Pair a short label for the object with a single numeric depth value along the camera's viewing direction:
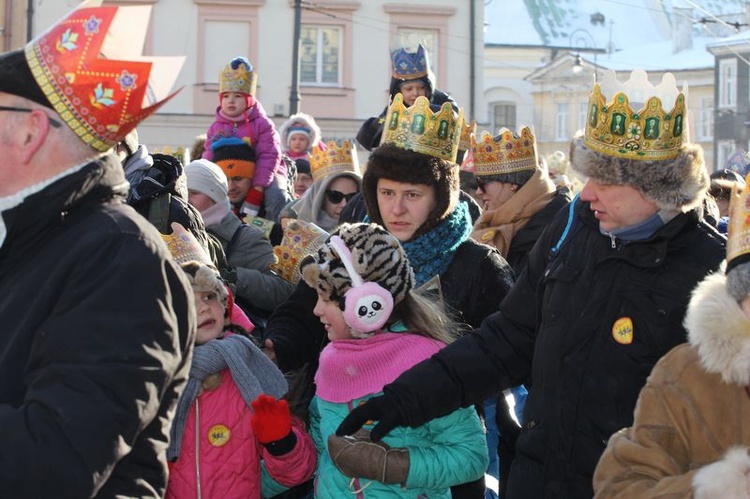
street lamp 63.96
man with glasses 2.63
